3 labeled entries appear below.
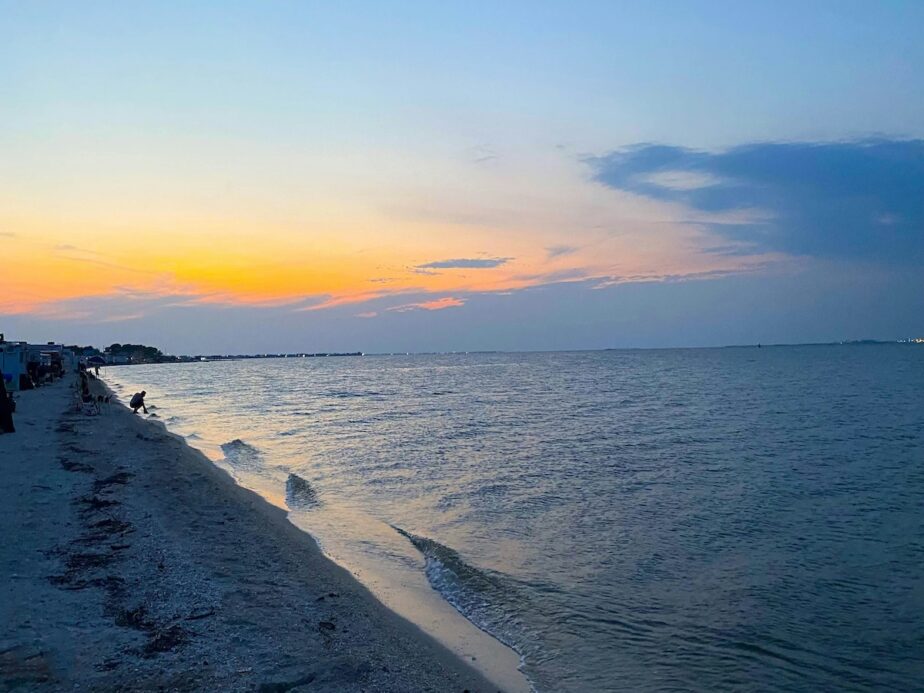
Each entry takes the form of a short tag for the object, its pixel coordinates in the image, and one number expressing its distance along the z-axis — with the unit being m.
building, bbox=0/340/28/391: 50.06
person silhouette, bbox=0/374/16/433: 24.66
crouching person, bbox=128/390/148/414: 41.94
